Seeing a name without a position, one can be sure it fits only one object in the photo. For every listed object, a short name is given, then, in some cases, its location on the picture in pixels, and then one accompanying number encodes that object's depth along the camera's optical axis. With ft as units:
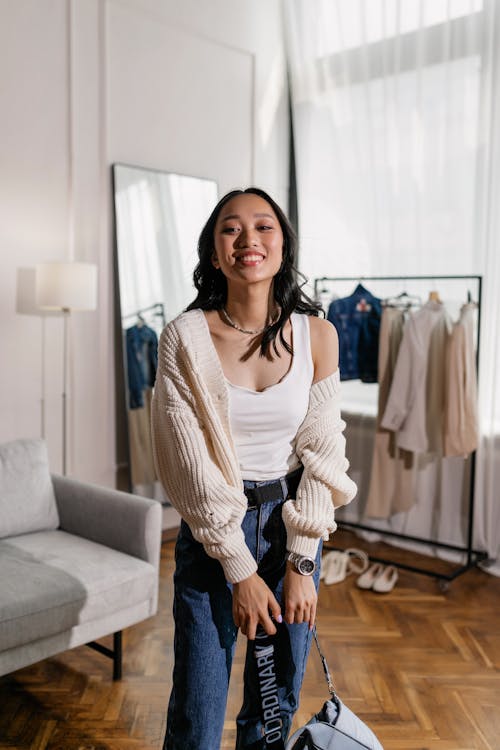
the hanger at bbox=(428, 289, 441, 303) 12.45
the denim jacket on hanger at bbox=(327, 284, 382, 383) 13.25
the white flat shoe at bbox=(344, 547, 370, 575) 12.78
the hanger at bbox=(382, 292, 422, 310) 12.91
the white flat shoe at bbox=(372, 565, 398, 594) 11.85
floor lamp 11.16
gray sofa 7.80
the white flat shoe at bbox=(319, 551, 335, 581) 12.51
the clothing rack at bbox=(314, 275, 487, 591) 12.06
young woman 4.93
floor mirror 13.46
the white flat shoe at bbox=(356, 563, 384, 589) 12.06
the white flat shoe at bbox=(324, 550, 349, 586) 12.30
